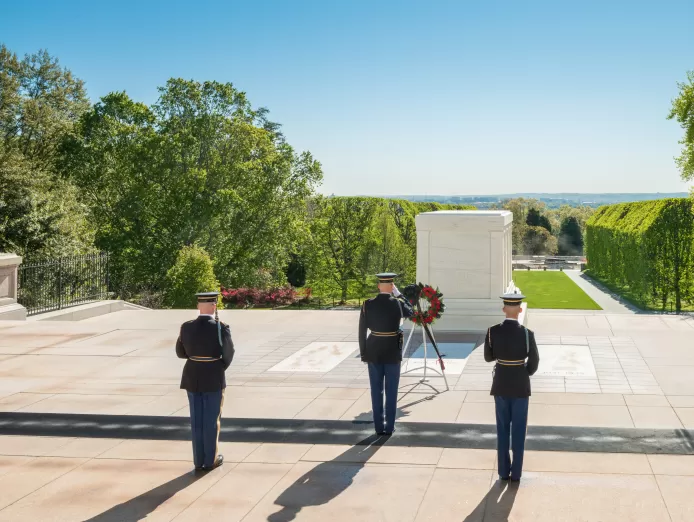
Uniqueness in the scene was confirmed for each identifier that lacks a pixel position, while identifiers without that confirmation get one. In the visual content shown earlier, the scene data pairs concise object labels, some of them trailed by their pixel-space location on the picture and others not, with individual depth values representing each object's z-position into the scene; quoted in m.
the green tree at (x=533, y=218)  98.69
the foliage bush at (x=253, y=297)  32.76
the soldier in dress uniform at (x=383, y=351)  7.66
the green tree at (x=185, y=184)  34.88
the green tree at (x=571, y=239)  94.25
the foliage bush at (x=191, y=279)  26.61
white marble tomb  14.48
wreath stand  9.79
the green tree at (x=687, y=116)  42.47
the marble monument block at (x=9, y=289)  17.05
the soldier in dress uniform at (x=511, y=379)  6.23
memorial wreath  9.53
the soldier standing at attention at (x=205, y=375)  6.62
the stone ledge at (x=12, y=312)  16.97
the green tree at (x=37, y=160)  23.05
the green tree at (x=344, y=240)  42.75
